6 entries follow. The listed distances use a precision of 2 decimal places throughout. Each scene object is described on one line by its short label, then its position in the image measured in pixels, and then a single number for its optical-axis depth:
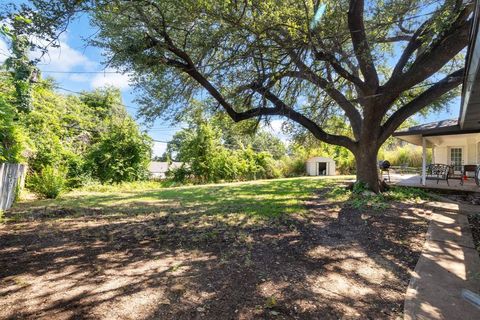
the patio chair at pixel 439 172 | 10.85
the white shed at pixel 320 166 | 24.95
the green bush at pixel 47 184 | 9.77
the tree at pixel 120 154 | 14.73
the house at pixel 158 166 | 40.44
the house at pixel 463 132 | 3.81
